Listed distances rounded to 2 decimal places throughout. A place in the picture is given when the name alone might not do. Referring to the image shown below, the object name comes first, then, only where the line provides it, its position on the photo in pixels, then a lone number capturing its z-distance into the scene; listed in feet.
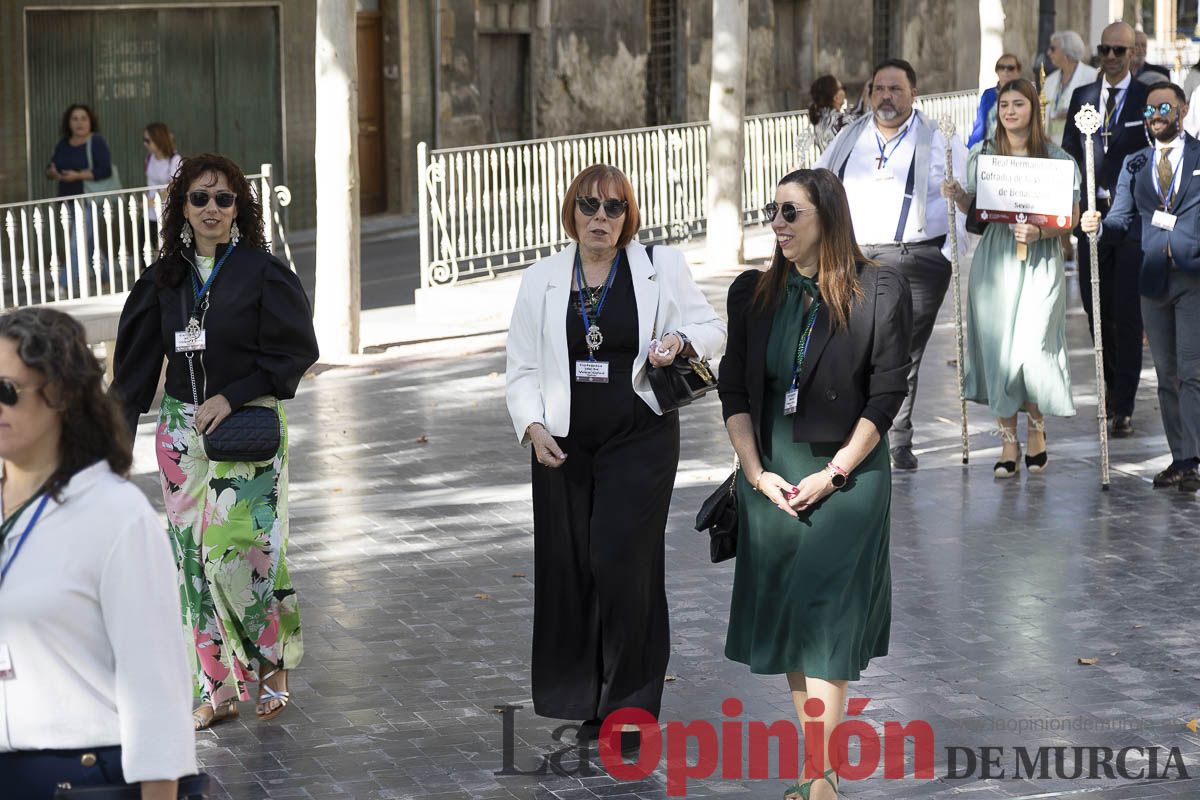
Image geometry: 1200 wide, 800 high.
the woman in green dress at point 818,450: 19.03
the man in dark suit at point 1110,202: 37.96
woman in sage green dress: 33.63
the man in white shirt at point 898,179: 33.37
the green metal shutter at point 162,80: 67.67
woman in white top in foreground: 11.77
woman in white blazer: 21.04
